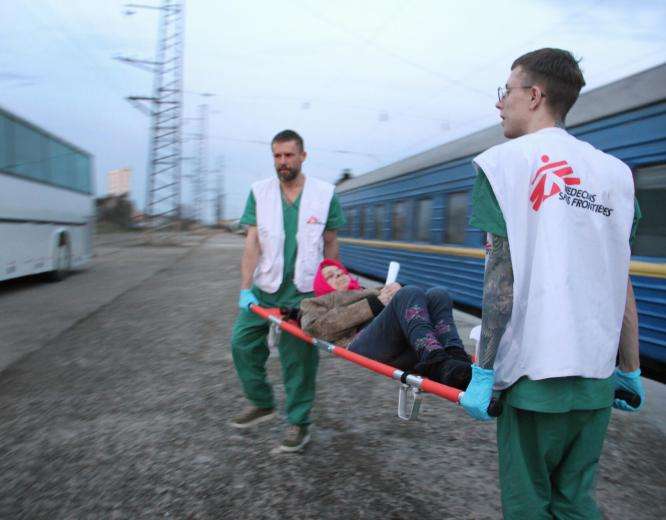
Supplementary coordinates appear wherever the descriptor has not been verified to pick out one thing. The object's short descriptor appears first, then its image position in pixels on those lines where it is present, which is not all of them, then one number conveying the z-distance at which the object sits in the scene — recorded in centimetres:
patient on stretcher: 293
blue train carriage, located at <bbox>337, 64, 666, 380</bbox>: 470
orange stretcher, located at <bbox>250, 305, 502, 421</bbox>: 185
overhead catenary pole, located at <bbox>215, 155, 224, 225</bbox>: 7775
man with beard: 321
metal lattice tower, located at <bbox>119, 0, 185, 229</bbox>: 2894
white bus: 938
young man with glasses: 148
